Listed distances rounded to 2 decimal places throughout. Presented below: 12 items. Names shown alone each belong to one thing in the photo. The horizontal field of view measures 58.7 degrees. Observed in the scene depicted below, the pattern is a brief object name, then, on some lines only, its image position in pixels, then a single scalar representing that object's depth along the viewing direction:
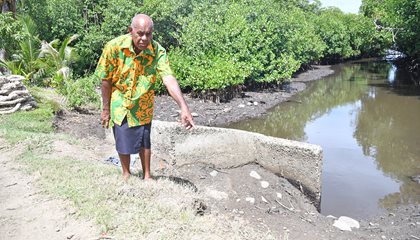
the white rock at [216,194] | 5.28
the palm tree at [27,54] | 11.70
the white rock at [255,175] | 5.91
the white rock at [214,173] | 6.08
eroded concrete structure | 6.12
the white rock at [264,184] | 5.69
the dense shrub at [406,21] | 17.22
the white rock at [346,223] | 4.92
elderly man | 3.55
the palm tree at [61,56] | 11.87
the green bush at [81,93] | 9.84
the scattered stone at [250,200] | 5.25
